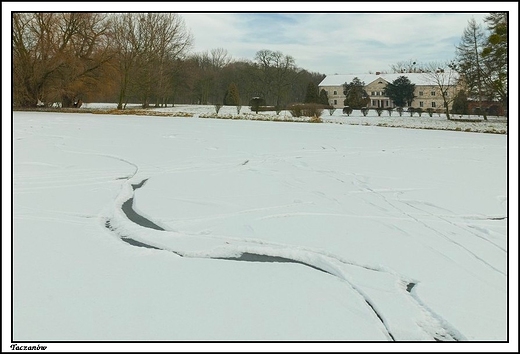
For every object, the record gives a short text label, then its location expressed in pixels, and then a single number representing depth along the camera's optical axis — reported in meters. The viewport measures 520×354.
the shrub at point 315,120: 24.75
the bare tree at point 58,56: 27.50
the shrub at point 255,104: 32.51
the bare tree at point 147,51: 34.25
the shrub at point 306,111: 27.52
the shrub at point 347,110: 32.94
